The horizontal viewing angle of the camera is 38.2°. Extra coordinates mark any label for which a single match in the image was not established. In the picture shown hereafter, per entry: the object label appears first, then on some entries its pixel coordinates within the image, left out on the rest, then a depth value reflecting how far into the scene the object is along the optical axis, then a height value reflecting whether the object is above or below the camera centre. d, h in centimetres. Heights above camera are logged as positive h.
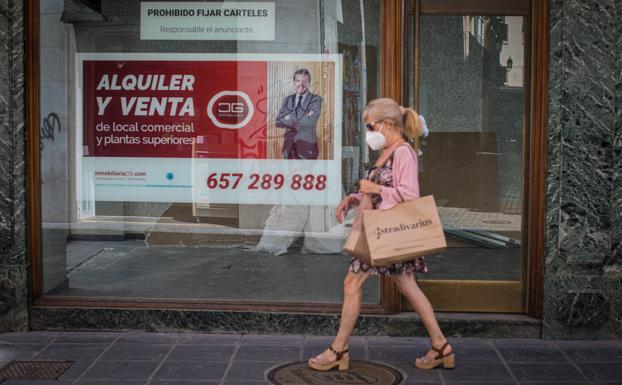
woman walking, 532 -30
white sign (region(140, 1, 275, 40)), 710 +100
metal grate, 552 -141
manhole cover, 542 -141
